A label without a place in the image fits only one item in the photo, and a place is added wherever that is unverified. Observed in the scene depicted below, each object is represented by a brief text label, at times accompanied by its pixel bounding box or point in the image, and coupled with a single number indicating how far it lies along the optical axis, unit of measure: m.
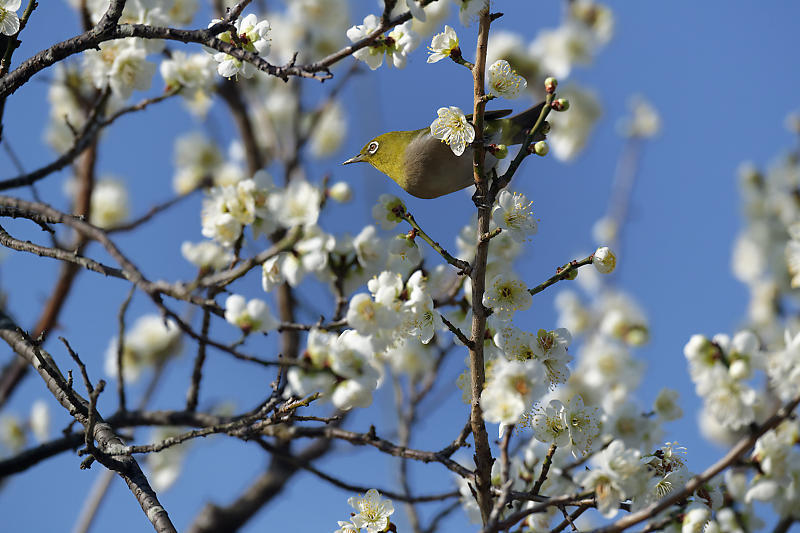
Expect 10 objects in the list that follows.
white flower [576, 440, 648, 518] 3.46
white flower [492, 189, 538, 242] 3.97
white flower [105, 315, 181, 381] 11.14
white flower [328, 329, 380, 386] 3.05
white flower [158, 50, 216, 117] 6.13
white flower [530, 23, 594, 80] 12.55
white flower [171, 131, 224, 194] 13.57
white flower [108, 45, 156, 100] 5.65
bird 4.80
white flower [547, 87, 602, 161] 12.33
